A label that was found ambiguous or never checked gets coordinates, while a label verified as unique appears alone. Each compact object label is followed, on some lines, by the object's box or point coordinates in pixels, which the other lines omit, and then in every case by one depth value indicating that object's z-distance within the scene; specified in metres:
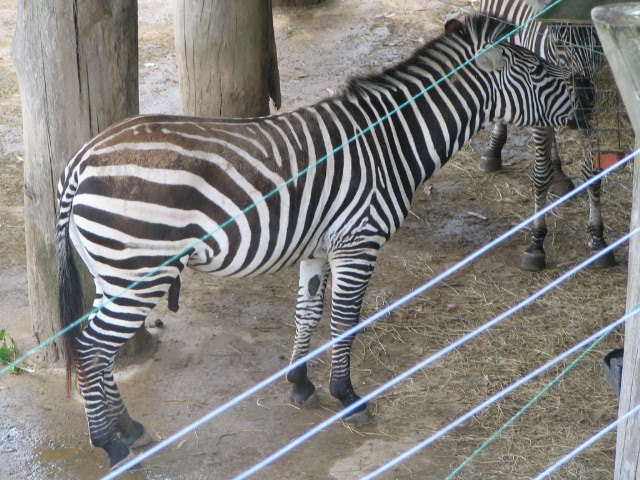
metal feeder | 9.73
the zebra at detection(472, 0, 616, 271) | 11.27
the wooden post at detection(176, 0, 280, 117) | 12.11
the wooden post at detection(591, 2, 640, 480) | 4.27
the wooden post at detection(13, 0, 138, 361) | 8.48
